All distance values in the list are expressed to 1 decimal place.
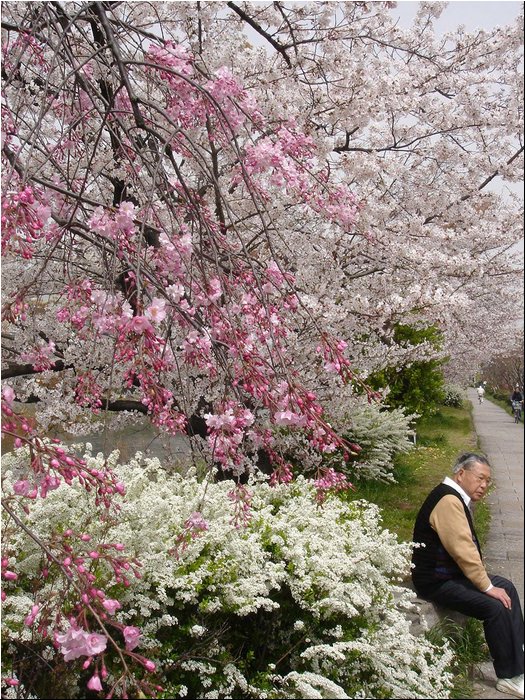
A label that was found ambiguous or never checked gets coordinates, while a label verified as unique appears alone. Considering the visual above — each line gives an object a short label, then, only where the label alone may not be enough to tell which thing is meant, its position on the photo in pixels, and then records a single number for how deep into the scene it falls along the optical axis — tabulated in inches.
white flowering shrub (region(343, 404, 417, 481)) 248.7
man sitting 122.9
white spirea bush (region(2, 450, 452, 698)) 104.3
